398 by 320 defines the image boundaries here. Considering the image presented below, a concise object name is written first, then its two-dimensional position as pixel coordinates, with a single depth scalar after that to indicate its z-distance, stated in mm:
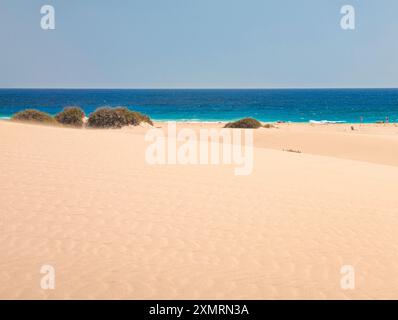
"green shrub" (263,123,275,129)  34031
